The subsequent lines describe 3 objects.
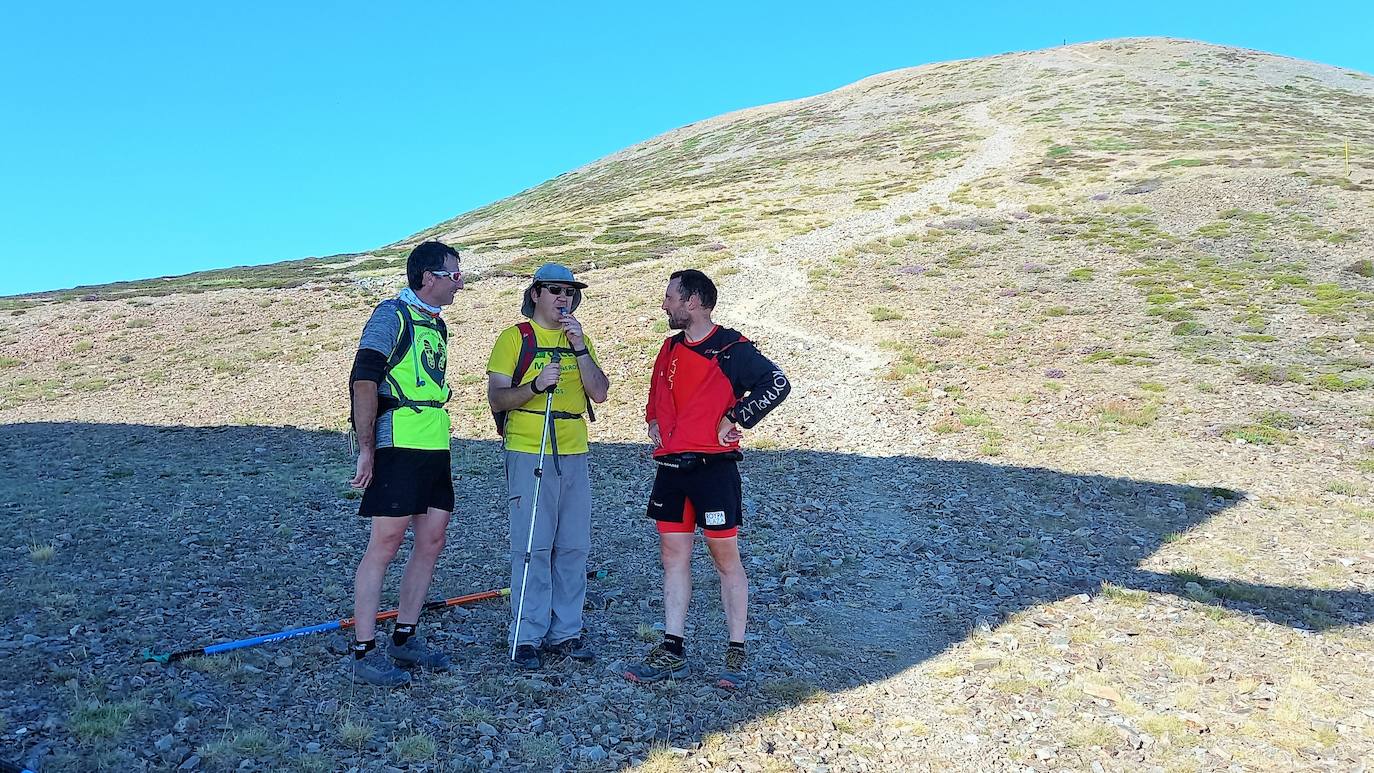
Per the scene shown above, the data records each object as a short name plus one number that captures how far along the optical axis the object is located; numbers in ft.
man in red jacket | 18.78
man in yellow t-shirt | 19.43
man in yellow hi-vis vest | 17.65
